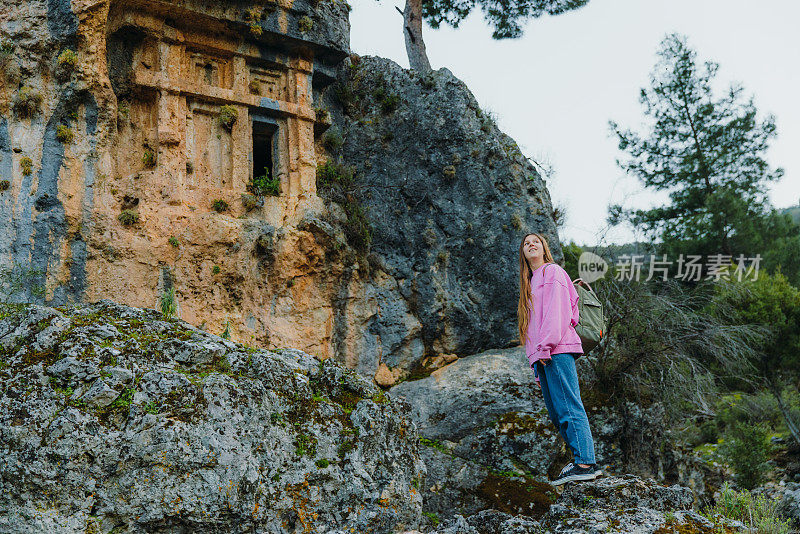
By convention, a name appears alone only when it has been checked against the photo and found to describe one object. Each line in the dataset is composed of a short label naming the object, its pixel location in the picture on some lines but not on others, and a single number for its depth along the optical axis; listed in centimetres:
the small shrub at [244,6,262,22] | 1125
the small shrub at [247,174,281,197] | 1115
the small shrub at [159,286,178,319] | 895
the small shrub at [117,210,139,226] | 974
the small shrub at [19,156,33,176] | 917
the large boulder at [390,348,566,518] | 816
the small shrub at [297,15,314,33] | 1174
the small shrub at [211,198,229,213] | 1072
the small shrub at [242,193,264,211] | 1092
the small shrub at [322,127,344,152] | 1247
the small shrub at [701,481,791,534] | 475
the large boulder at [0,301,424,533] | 399
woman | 517
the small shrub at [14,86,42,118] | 936
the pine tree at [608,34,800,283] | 1870
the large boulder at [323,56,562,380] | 1192
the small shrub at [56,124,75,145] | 954
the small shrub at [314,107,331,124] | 1227
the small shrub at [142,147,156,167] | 1062
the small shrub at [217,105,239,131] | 1119
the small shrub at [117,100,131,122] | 1066
